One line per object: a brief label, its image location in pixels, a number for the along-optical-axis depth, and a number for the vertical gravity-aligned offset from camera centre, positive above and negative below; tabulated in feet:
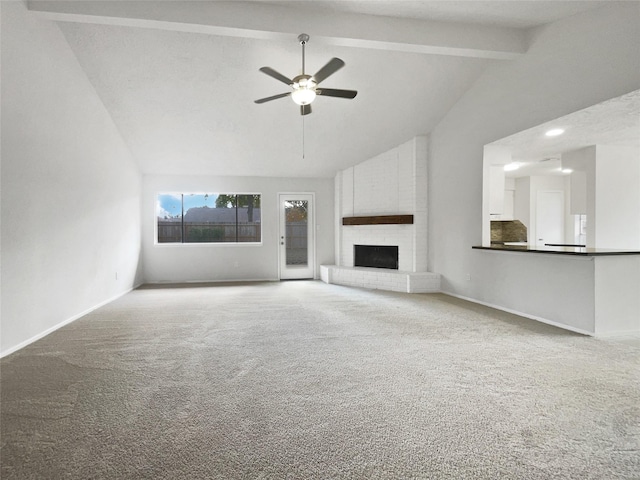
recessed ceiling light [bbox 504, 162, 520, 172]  21.18 +4.39
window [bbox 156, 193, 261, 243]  25.35 +1.40
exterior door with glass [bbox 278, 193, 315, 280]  26.43 +0.01
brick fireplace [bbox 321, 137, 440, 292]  20.95 +1.24
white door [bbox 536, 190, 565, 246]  26.00 +1.44
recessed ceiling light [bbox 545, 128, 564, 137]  13.84 +4.28
